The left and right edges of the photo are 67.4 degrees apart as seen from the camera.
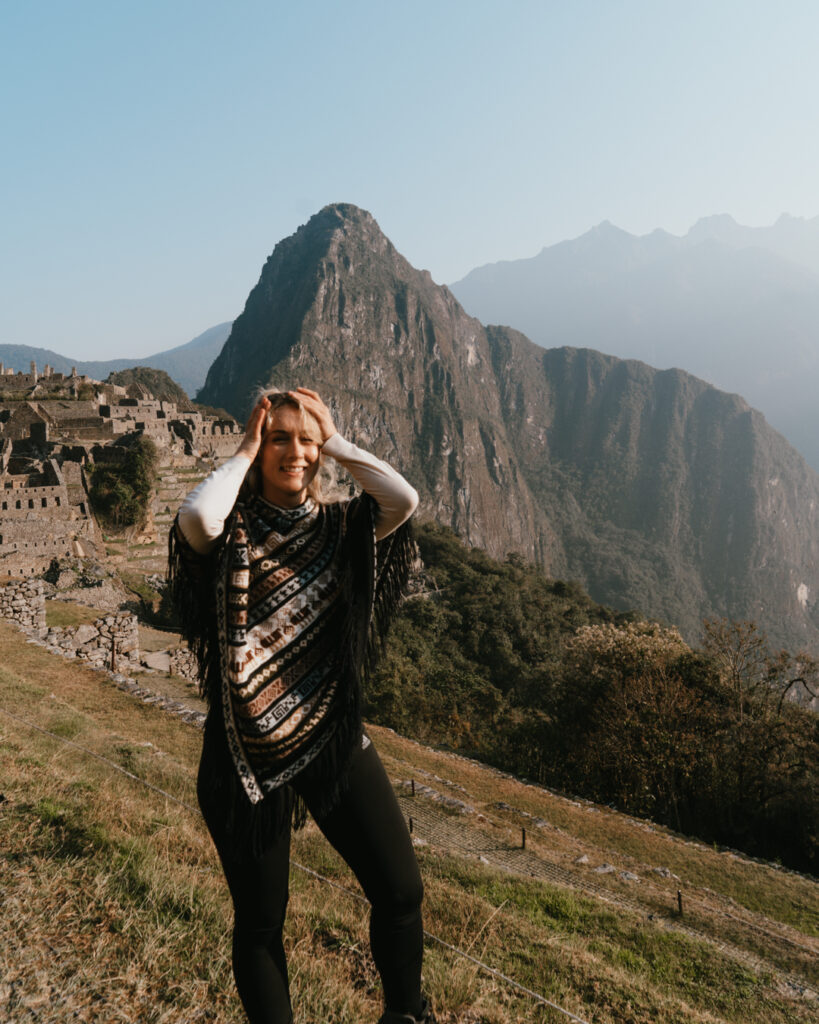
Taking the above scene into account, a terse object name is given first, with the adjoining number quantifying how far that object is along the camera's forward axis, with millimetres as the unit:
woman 1688
